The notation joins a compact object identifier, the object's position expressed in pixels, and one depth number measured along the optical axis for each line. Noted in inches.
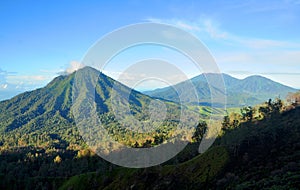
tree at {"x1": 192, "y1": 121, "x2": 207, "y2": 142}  3688.0
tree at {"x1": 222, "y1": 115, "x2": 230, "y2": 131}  3699.6
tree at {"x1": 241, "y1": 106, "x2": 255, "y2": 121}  3812.7
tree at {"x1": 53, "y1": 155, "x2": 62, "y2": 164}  4330.7
